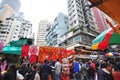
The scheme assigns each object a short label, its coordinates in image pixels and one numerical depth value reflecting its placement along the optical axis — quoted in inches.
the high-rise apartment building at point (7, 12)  1158.0
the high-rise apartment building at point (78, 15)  710.7
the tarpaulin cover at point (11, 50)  153.3
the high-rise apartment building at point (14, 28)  1090.8
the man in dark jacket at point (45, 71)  138.2
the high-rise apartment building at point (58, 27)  826.4
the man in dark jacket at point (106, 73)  63.4
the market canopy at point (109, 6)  37.4
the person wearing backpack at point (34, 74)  119.9
